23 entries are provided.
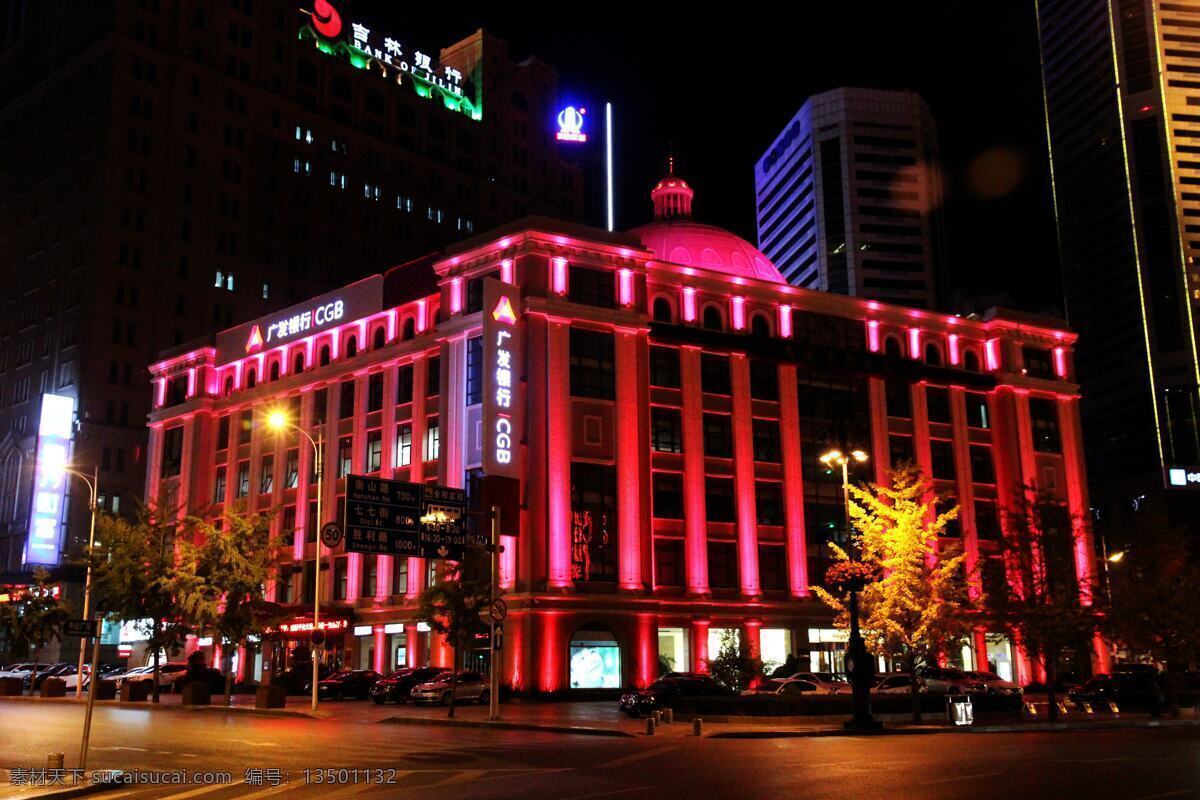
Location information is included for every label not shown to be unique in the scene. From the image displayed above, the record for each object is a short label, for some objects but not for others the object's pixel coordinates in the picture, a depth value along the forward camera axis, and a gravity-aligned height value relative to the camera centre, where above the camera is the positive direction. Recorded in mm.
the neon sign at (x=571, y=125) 96875 +45734
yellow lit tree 39750 +1993
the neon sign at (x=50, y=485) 89562 +13473
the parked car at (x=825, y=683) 47094 -1540
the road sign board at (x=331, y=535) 42250 +4305
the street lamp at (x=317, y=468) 43531 +7156
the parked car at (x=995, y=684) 47500 -1708
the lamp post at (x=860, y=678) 34344 -972
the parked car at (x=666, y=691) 42875 -1676
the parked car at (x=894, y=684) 45719 -1543
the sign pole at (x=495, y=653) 40531 -135
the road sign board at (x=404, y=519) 42906 +5020
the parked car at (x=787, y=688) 44656 -1661
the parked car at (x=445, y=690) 49688 -1760
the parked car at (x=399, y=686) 52062 -1613
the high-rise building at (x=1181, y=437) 197125 +35331
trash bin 36406 -2084
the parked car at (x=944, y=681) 47362 -1520
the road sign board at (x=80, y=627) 21219 +491
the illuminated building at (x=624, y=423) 59781 +13675
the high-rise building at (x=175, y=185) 100438 +46690
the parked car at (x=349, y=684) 56781 -1628
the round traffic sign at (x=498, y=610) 41000 +1397
